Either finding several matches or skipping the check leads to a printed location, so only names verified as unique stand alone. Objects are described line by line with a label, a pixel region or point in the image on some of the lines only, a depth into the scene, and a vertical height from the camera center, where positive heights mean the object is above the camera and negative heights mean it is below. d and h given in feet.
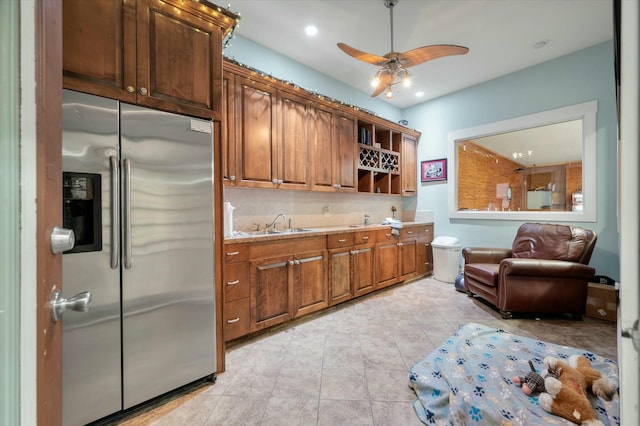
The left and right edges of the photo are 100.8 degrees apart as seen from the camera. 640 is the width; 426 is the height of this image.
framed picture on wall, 14.70 +2.35
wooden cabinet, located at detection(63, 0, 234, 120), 4.56 +3.13
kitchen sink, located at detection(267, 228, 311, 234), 10.18 -0.71
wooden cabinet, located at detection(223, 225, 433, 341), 7.39 -2.15
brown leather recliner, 8.78 -2.25
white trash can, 13.47 -2.44
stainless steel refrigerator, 4.47 -0.78
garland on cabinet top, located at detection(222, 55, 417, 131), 8.03 +4.55
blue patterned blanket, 4.39 -3.33
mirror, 10.78 +2.13
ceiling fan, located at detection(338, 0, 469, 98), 7.47 +4.56
